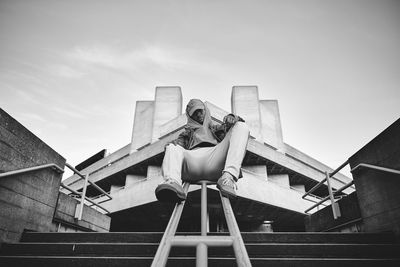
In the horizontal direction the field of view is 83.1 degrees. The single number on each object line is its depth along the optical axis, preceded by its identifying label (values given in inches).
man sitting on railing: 54.9
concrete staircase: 75.7
